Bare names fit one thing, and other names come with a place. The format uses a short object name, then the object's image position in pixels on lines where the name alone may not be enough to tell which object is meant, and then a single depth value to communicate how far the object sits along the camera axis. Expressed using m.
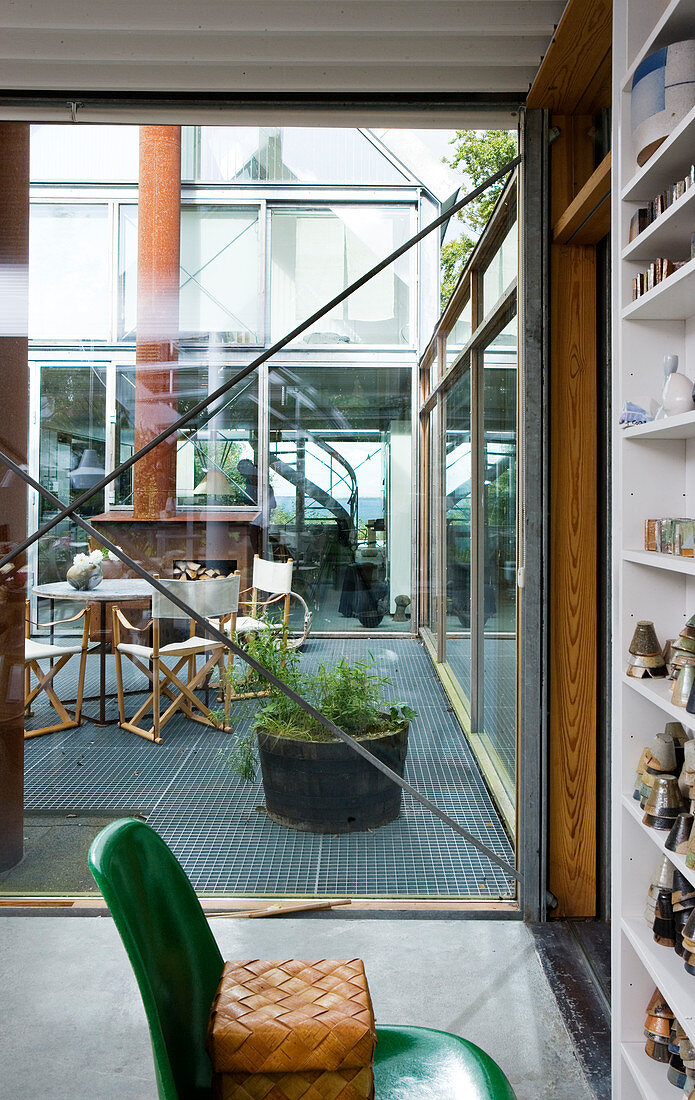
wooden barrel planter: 2.83
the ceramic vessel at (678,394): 1.43
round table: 2.90
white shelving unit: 1.64
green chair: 1.09
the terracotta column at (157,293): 2.87
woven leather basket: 1.17
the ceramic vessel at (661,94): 1.44
